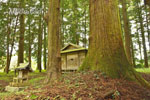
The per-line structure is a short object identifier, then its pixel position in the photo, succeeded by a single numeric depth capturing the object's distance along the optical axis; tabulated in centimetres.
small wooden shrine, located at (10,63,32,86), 714
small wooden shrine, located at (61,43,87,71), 1180
